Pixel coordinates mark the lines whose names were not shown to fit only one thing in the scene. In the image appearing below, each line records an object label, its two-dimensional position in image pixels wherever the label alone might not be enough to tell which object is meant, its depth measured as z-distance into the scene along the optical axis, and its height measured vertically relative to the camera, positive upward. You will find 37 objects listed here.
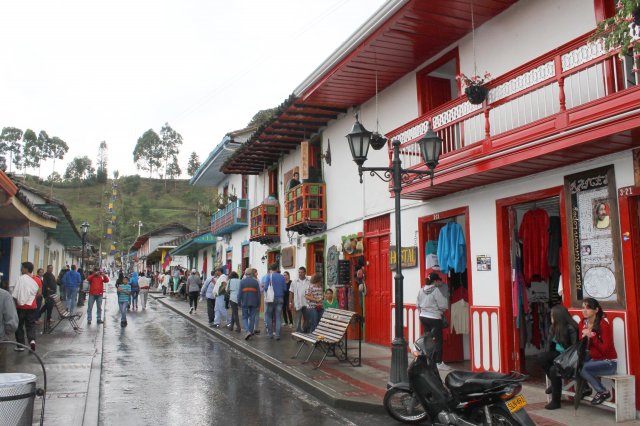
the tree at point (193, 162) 104.81 +21.67
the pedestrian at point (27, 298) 11.19 -0.44
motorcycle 5.11 -1.23
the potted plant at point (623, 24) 4.35 +2.07
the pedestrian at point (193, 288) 21.58 -0.51
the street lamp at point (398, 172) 7.67 +1.50
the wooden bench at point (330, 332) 9.72 -1.07
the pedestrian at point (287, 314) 17.20 -1.27
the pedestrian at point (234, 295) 14.97 -0.56
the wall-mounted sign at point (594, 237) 6.86 +0.45
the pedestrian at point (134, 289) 24.27 -0.60
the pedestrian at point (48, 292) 14.81 -0.43
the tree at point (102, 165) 123.78 +25.39
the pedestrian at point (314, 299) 12.48 -0.57
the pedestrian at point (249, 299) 13.66 -0.61
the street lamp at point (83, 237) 24.78 +1.79
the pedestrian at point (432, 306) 9.39 -0.57
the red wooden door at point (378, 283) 12.31 -0.22
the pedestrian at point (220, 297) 15.95 -0.68
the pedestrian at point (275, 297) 13.55 -0.57
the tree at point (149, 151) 109.00 +24.77
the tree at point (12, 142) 106.88 +26.59
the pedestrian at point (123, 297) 16.98 -0.67
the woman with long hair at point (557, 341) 6.75 -0.86
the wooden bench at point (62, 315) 14.56 -1.06
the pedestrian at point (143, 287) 24.59 -0.52
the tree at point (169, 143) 108.12 +26.44
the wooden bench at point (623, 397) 6.22 -1.44
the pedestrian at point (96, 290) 16.64 -0.44
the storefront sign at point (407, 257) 11.15 +0.33
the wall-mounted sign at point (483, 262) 9.12 +0.17
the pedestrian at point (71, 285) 17.92 -0.29
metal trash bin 4.22 -0.96
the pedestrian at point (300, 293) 13.29 -0.46
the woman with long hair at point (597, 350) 6.44 -0.96
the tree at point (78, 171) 122.81 +23.64
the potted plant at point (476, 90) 8.20 +2.73
